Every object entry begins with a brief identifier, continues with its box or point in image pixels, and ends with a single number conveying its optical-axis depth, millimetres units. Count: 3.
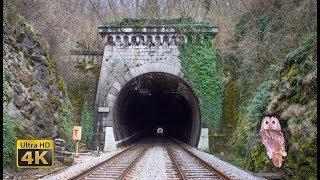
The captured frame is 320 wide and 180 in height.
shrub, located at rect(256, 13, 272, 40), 18531
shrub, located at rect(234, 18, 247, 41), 20516
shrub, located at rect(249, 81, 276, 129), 11800
